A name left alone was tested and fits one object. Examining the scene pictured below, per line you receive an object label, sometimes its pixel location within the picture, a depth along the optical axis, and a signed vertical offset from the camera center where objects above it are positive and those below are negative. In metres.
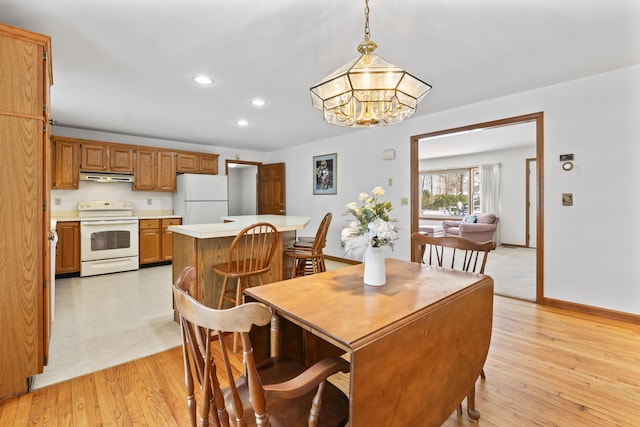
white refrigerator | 5.23 +0.27
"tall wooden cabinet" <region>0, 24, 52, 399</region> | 1.66 +0.03
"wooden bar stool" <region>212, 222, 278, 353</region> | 2.24 -0.43
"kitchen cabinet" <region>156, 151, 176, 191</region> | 5.29 +0.76
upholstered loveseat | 6.42 -0.33
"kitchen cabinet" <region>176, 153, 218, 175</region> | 5.52 +0.97
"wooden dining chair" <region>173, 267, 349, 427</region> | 0.74 -0.48
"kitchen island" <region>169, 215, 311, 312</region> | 2.43 -0.35
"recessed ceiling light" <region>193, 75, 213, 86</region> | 2.85 +1.32
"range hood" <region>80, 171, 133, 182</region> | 4.70 +0.60
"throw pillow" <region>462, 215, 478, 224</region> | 6.96 -0.16
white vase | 1.46 -0.27
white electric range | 4.39 -0.41
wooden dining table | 0.93 -0.46
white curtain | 7.61 +0.61
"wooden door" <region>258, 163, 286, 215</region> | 6.57 +0.54
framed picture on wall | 5.46 +0.75
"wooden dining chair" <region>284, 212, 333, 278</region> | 2.97 -0.41
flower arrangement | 1.39 -0.07
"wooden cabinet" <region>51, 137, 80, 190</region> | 4.38 +0.74
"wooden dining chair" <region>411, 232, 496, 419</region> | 1.59 -0.22
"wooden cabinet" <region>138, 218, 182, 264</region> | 4.94 -0.47
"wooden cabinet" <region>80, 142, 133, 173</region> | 4.60 +0.90
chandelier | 1.43 +0.63
